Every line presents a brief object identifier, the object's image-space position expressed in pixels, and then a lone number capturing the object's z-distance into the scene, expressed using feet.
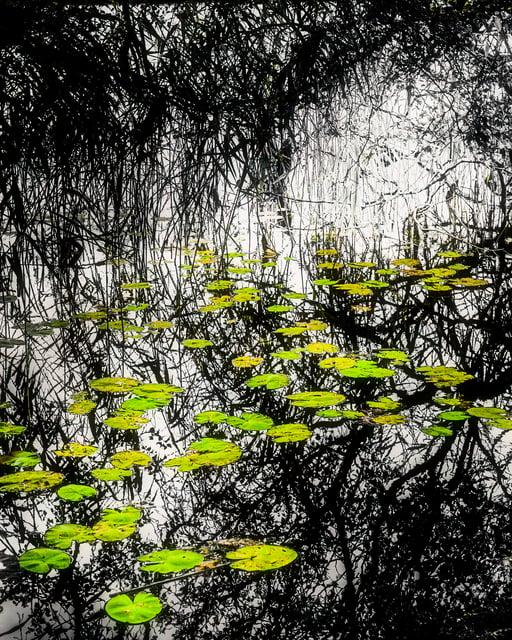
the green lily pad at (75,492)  5.54
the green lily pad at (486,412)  6.89
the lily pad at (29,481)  5.77
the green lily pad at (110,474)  5.90
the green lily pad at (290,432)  6.49
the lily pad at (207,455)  6.11
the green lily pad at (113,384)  7.84
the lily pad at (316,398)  7.20
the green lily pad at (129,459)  6.16
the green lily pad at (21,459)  6.29
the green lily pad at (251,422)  6.72
